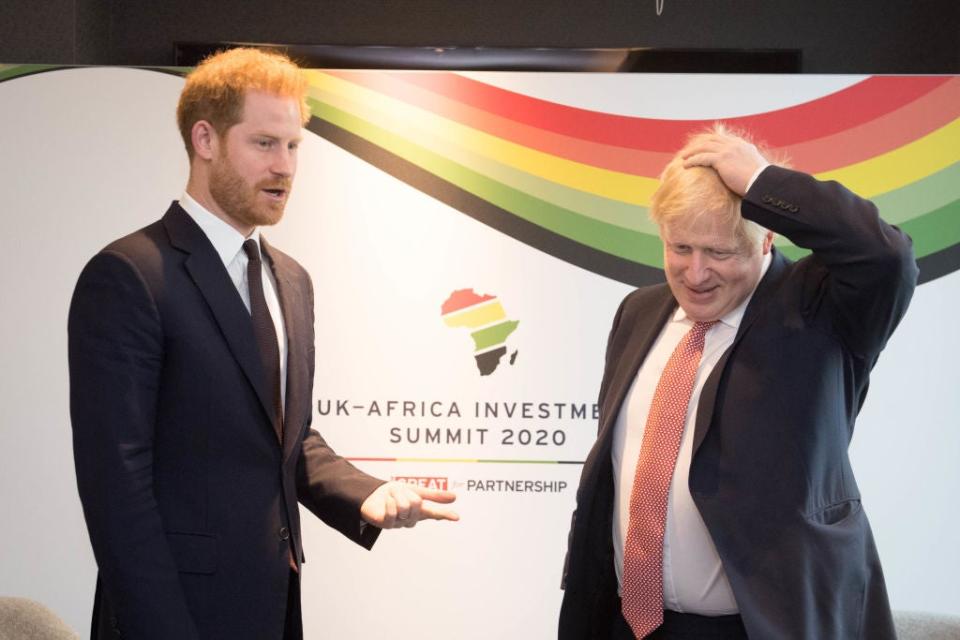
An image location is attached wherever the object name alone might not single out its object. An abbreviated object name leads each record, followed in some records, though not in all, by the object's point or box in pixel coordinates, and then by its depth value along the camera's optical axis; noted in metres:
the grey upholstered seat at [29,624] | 2.66
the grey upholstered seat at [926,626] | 2.82
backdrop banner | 4.14
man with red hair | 2.07
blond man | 2.26
